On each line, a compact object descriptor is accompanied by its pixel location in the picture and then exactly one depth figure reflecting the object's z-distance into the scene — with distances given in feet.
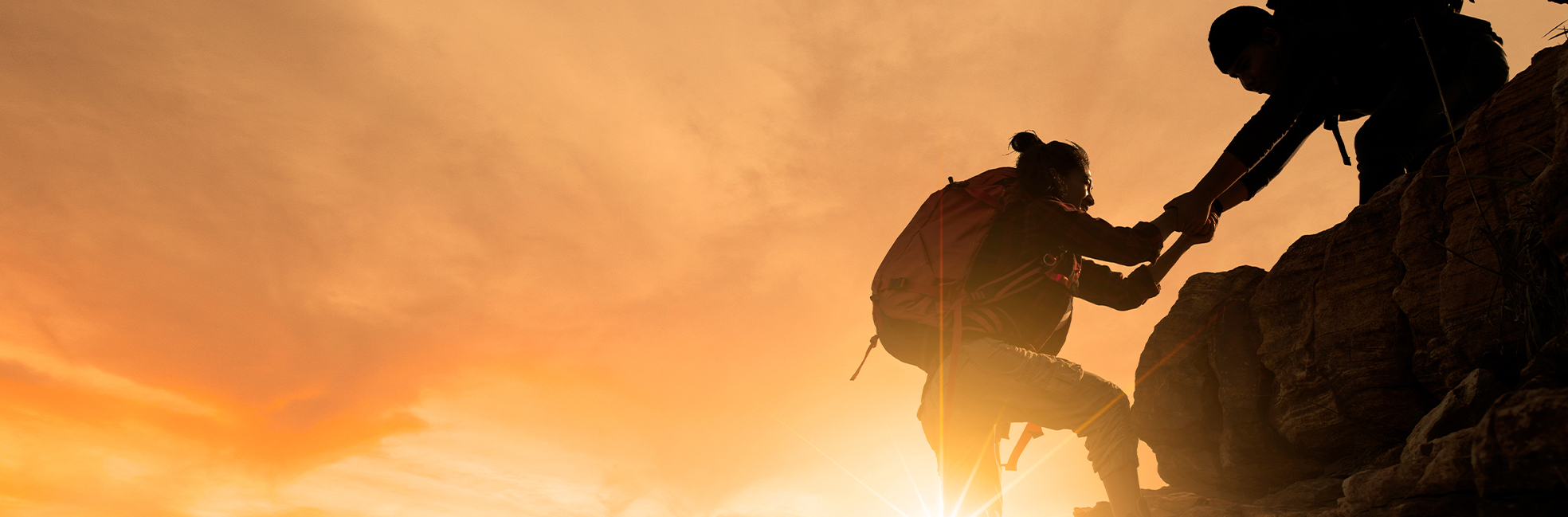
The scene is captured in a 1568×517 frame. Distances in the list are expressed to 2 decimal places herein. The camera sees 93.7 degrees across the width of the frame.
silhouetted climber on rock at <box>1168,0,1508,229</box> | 20.17
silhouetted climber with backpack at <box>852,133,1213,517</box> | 17.57
